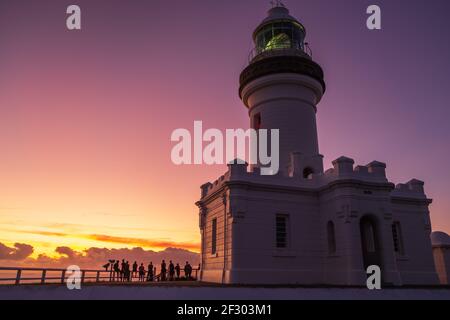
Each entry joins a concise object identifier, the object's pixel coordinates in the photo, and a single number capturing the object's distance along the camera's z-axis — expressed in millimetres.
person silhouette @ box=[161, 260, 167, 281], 24578
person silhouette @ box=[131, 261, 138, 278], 24381
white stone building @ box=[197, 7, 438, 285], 18031
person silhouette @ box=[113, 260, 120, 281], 22859
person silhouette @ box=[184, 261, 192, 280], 24344
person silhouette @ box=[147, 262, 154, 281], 23781
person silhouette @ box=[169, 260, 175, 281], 24603
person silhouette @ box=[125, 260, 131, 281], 23938
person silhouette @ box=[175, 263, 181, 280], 24672
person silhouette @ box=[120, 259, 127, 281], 23658
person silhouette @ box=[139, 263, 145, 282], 23952
